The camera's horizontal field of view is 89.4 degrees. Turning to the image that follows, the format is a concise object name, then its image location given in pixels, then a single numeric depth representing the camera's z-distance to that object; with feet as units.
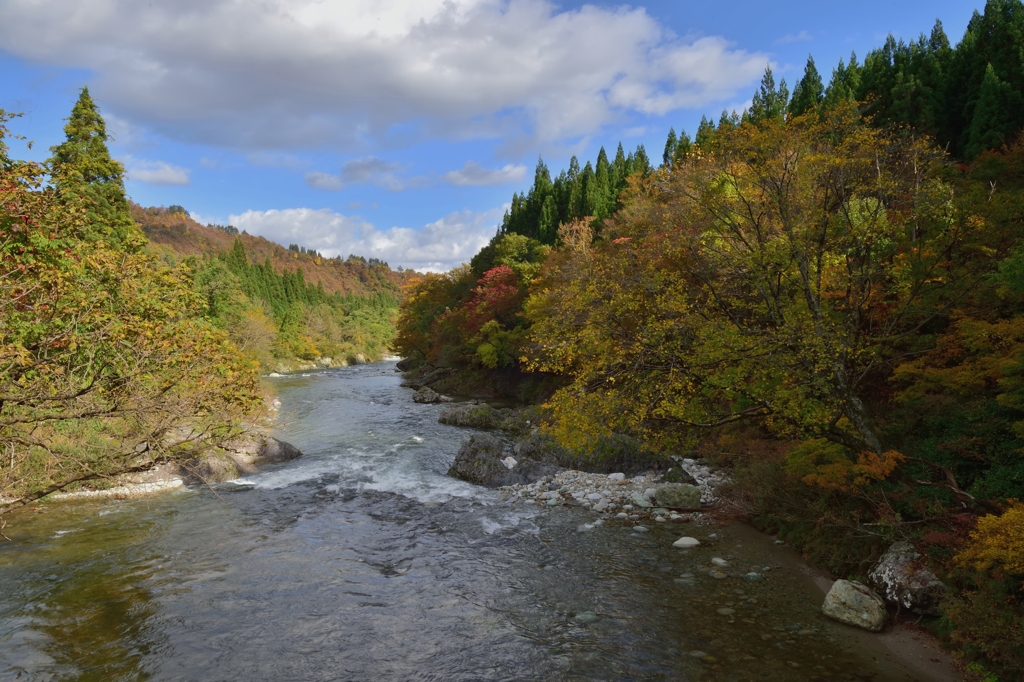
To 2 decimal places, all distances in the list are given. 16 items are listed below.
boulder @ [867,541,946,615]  25.20
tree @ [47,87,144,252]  82.02
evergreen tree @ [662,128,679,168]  221.66
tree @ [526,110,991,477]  32.83
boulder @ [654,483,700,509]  44.93
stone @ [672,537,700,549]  36.81
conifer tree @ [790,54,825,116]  165.37
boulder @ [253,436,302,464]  62.69
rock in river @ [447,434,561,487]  55.16
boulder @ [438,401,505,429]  85.15
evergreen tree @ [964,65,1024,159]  106.42
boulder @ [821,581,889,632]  25.70
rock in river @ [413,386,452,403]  120.57
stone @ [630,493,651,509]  45.70
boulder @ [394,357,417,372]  215.35
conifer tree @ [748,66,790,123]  167.73
